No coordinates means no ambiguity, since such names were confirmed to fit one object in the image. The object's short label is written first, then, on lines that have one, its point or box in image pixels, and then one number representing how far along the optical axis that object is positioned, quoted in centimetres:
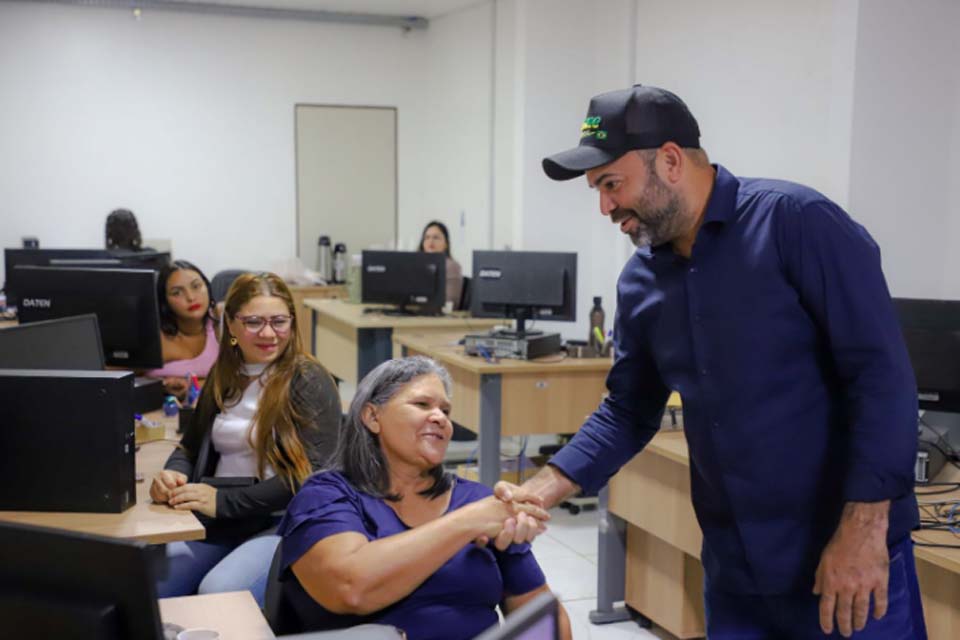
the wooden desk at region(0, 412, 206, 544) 228
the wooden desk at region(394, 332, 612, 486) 468
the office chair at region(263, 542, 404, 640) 206
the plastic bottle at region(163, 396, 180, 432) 357
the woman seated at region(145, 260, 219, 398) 392
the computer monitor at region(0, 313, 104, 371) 277
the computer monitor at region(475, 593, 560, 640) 87
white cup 178
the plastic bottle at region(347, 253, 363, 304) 695
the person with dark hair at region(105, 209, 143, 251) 689
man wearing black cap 166
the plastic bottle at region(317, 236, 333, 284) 884
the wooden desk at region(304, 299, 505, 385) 614
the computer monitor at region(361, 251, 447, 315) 629
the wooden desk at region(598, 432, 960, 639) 327
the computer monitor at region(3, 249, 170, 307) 490
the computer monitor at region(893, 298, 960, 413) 286
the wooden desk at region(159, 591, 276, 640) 187
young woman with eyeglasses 272
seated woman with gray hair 192
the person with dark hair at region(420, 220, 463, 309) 706
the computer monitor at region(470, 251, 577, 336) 490
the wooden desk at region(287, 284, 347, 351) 819
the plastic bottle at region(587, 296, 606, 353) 510
